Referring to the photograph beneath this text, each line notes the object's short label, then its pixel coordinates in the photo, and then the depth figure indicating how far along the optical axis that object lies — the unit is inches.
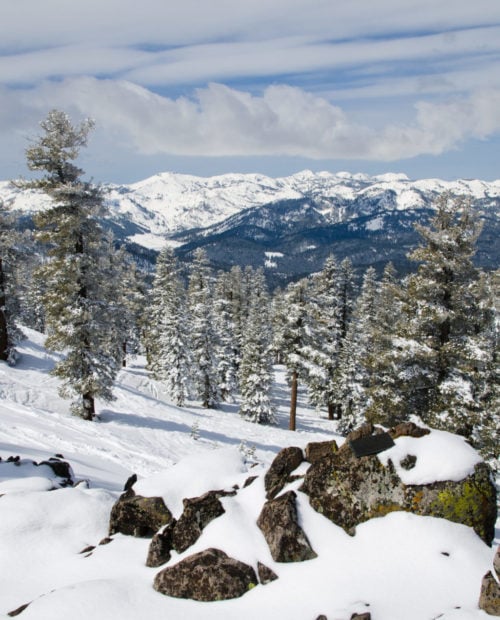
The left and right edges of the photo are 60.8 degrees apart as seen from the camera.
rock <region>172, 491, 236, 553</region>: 265.0
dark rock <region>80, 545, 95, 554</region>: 275.7
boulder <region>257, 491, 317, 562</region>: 236.4
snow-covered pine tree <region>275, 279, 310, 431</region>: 1232.2
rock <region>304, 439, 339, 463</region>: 305.1
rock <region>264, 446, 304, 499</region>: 292.2
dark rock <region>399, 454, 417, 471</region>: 263.4
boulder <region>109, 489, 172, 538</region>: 298.2
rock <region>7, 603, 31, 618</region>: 207.3
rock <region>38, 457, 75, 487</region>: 410.3
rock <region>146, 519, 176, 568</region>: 256.5
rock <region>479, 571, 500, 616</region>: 178.7
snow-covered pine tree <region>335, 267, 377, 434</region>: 1300.4
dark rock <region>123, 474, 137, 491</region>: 344.2
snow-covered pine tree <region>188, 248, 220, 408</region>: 1481.3
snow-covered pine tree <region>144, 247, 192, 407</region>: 1412.4
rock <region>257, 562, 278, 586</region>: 226.2
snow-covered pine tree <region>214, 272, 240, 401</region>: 1742.1
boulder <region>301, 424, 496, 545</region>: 245.9
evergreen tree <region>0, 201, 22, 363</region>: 983.0
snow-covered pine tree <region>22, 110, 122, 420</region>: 713.6
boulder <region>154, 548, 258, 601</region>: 223.9
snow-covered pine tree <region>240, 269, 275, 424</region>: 1459.2
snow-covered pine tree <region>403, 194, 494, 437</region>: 600.7
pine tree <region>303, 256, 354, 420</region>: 1457.9
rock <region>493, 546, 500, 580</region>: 187.1
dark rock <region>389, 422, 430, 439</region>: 291.3
